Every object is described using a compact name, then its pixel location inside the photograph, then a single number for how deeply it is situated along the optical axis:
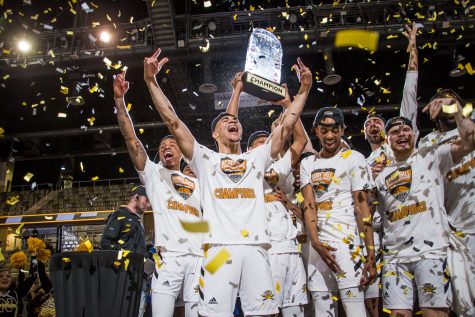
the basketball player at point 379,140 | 3.46
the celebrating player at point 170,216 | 3.41
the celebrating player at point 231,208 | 2.57
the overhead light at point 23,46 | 11.38
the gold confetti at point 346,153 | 3.34
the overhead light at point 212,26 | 11.20
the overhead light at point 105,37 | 11.47
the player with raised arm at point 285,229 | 3.29
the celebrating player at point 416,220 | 2.92
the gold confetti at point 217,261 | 2.61
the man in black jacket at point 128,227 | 4.71
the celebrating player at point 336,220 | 2.95
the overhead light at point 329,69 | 10.60
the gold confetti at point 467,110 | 2.99
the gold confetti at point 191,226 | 3.55
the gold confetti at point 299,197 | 3.72
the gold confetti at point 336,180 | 3.24
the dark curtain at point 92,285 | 2.98
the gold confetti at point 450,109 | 3.02
